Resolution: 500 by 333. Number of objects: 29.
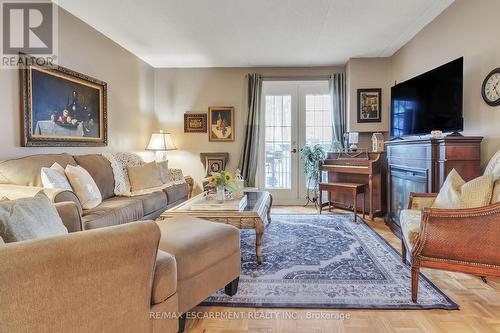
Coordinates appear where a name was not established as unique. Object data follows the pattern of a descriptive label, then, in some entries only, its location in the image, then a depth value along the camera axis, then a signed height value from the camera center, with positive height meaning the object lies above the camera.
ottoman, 1.65 -0.58
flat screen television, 2.79 +0.61
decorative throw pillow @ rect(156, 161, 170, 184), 4.12 -0.17
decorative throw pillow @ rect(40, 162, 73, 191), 2.41 -0.15
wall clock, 2.51 +0.62
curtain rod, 5.31 +1.46
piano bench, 4.14 -0.42
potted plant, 5.11 -0.02
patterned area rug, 1.99 -0.93
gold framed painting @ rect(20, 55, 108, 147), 2.81 +0.57
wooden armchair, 1.81 -0.52
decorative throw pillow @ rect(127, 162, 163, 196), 3.66 -0.24
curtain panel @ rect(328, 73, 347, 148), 5.16 +0.96
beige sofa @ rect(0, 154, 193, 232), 2.14 -0.28
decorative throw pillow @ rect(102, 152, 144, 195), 3.51 -0.09
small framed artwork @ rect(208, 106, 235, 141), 5.39 +0.66
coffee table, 2.49 -0.48
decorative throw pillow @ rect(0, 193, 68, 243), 1.18 -0.26
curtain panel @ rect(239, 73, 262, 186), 5.30 +0.50
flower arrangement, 2.90 -0.23
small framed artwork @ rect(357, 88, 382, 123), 4.86 +0.88
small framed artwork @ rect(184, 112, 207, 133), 5.45 +0.69
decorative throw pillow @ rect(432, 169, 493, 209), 2.00 -0.24
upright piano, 4.23 -0.17
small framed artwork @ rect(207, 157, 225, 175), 5.25 -0.08
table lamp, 4.99 +0.29
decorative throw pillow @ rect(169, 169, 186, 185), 4.46 -0.25
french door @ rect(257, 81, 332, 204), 5.42 +0.53
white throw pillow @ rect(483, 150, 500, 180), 2.15 -0.06
